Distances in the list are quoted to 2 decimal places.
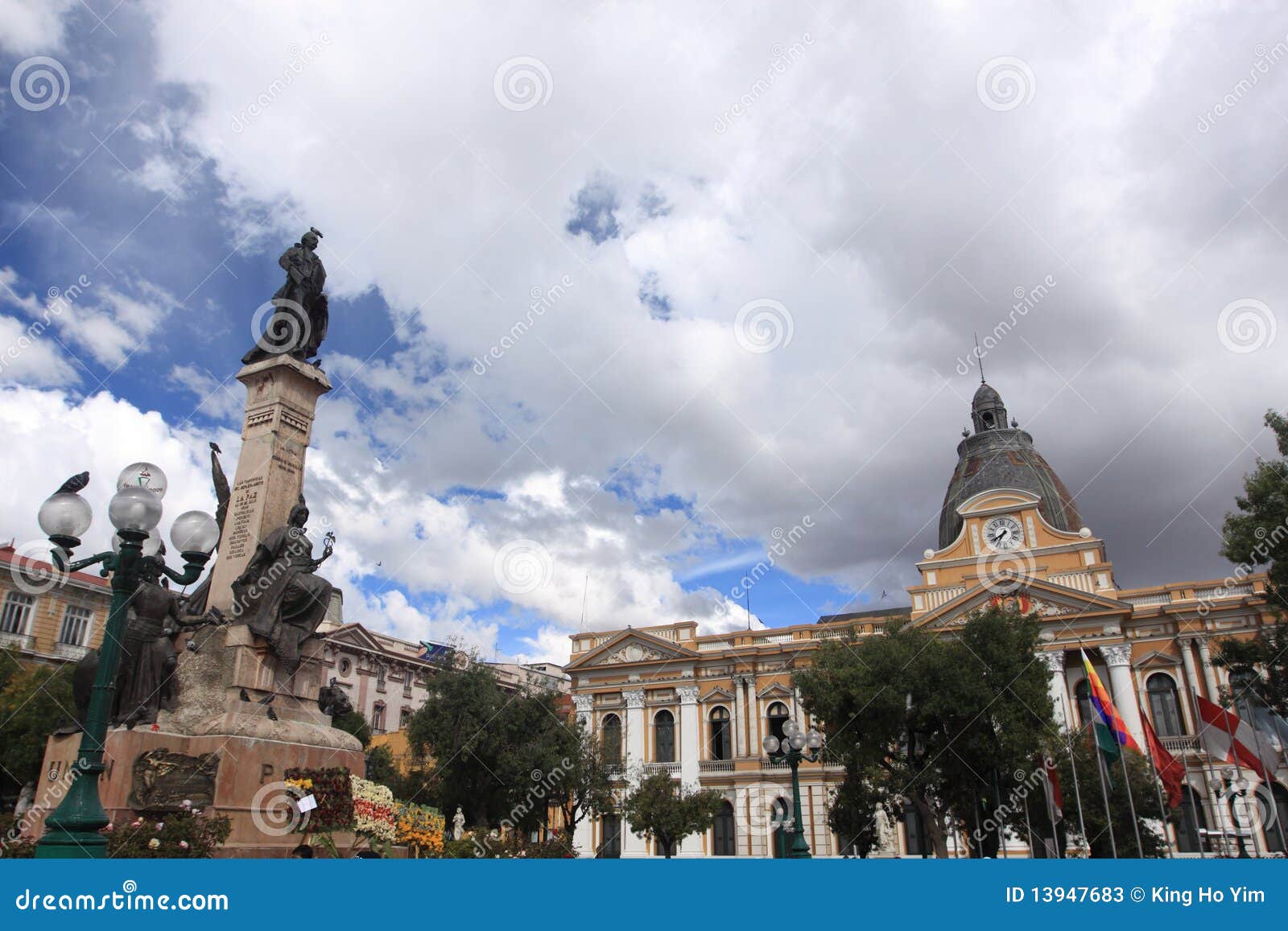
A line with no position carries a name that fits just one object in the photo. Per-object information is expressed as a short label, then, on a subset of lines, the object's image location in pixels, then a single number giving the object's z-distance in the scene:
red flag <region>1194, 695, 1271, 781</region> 19.70
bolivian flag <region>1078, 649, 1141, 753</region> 21.45
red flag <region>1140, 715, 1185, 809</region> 21.91
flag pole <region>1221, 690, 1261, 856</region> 20.00
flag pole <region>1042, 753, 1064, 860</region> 22.17
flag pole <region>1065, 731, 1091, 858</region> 22.74
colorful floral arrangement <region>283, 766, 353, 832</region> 8.14
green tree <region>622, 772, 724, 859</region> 32.62
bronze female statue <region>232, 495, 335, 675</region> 9.35
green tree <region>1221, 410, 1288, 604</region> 18.55
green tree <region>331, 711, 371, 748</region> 40.28
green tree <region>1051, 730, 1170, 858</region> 26.39
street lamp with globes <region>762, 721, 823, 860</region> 15.59
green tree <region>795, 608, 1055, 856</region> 24.30
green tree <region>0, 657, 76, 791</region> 27.72
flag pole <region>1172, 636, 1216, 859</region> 31.45
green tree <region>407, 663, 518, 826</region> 32.69
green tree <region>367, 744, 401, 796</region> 37.72
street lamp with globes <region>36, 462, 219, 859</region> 5.27
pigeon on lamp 6.77
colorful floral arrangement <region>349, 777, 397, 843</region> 8.74
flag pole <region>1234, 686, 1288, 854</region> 19.56
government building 33.44
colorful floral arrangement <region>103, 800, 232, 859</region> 6.93
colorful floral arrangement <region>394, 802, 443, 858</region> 9.23
